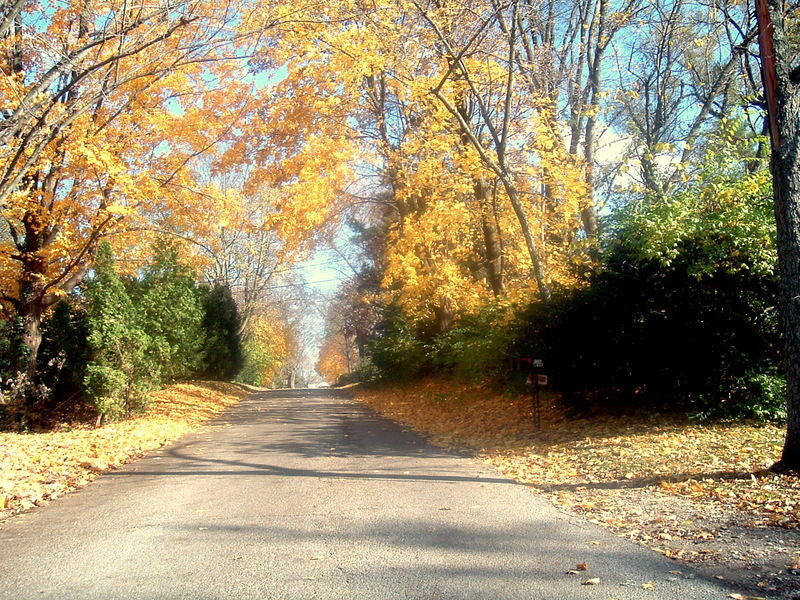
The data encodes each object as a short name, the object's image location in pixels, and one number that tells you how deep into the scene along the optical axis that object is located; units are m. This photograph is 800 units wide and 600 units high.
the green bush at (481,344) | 16.33
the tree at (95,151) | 12.55
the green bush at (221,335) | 34.75
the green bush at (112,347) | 15.40
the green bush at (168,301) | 21.06
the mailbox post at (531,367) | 12.45
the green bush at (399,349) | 26.16
